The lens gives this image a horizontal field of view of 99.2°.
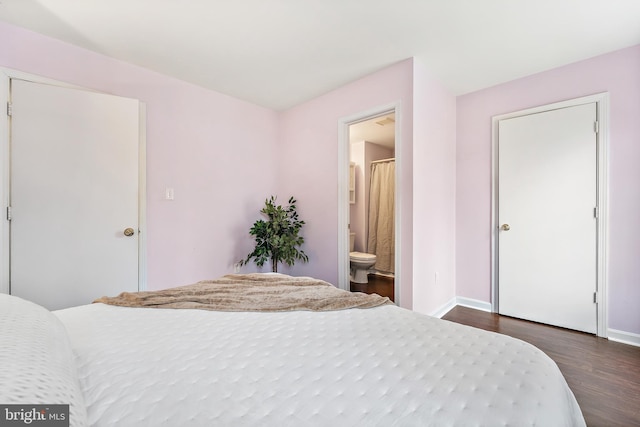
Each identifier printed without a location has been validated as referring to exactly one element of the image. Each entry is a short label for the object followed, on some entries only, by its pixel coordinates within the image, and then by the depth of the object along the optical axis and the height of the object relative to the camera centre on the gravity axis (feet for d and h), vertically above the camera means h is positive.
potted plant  10.47 -0.98
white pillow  1.73 -1.12
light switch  8.95 +0.69
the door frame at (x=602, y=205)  7.65 +0.26
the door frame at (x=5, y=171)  6.38 +1.01
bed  2.22 -1.60
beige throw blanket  4.59 -1.52
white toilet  13.24 -2.52
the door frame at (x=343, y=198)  9.86 +0.59
